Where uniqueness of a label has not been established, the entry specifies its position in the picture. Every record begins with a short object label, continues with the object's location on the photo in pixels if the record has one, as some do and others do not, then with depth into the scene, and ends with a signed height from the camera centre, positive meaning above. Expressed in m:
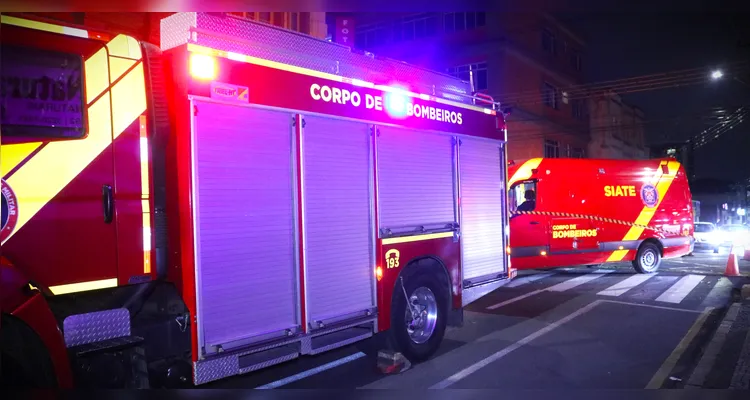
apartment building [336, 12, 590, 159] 28.31 +8.73
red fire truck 3.18 +0.13
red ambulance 12.51 -0.17
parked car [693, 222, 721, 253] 20.53 -1.40
